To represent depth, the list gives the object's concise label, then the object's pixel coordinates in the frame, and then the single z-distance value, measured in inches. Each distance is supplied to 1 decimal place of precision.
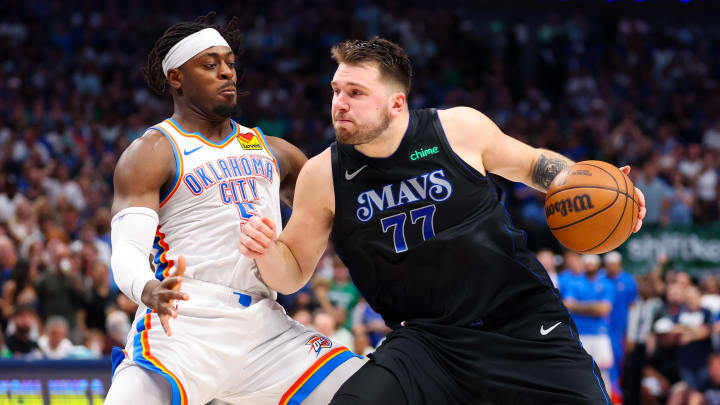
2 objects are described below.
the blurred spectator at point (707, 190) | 458.0
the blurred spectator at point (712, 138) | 549.0
